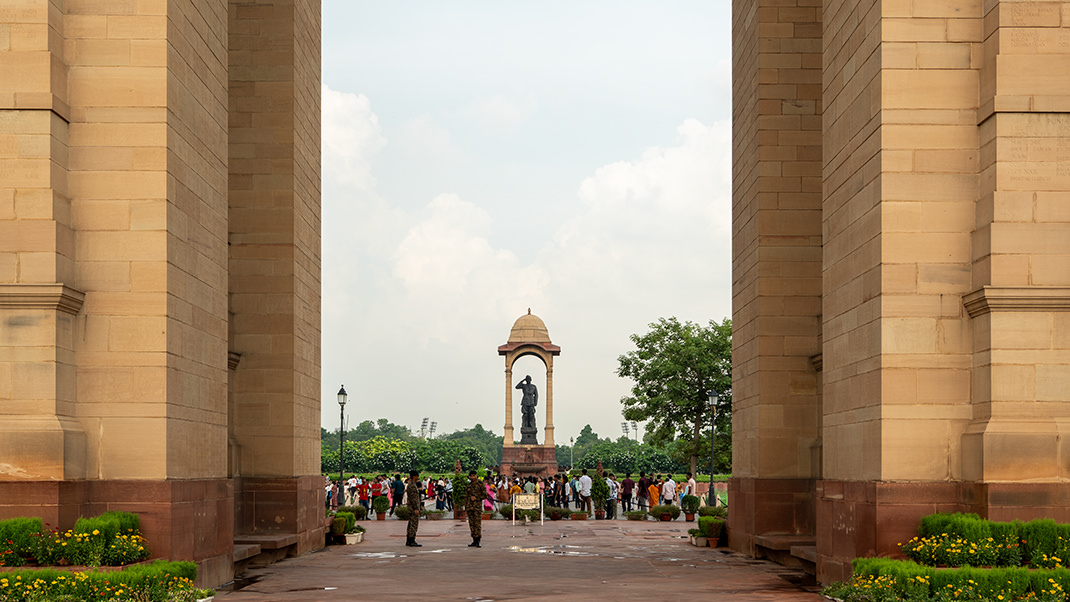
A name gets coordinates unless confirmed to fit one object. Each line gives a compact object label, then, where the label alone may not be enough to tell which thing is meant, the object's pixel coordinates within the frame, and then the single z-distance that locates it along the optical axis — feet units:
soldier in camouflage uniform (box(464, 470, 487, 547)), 84.07
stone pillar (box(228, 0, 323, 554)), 71.87
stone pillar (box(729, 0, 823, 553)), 71.20
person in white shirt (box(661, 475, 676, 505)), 140.77
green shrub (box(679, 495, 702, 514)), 125.08
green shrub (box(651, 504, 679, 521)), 126.00
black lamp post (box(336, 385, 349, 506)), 136.34
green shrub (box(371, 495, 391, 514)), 128.36
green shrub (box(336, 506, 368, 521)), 110.63
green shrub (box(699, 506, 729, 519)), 98.12
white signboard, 115.75
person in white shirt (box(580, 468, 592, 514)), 132.26
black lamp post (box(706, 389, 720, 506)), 120.06
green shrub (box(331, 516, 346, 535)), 84.79
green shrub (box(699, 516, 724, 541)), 80.64
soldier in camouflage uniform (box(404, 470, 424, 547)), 85.15
